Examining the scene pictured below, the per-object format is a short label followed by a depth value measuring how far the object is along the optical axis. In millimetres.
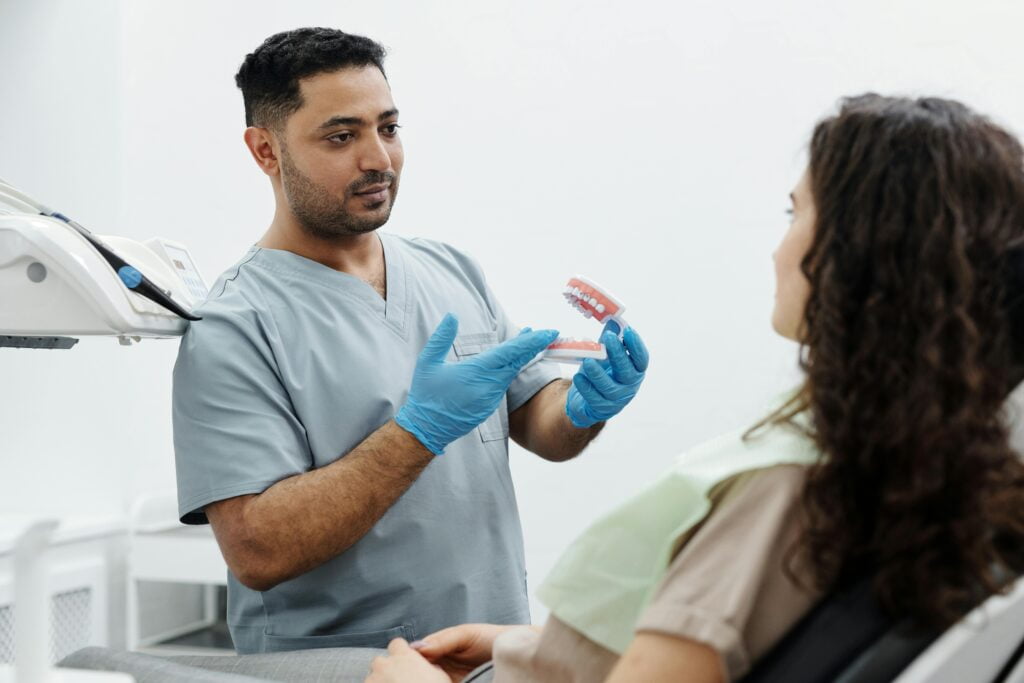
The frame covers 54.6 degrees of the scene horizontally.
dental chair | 701
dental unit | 1226
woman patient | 734
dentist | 1414
